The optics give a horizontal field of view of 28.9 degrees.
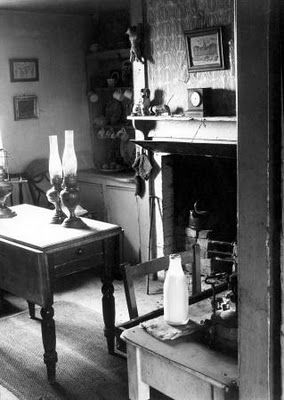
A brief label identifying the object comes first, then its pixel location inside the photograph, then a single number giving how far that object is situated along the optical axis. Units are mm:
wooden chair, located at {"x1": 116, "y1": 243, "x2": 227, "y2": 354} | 2426
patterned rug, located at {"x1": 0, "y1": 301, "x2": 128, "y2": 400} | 3266
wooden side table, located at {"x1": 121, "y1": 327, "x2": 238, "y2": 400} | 1723
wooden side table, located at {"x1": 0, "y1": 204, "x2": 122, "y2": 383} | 3193
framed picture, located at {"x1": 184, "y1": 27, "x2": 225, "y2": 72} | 4355
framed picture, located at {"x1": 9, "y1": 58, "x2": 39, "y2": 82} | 5941
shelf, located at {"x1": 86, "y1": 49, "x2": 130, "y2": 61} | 6086
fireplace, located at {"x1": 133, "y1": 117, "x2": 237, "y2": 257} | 4785
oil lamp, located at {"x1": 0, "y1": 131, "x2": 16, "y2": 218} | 3877
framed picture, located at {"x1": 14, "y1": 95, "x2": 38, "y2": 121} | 6023
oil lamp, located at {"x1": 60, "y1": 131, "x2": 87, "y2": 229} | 3494
